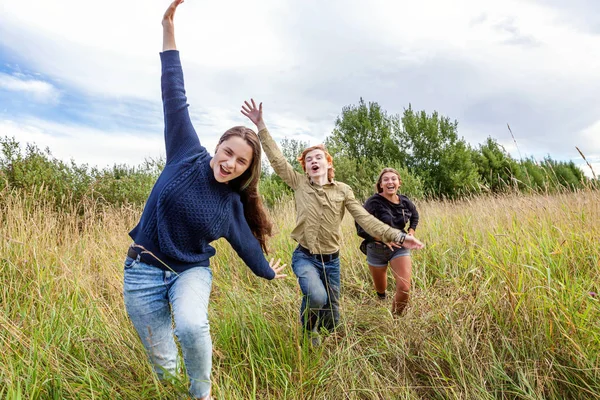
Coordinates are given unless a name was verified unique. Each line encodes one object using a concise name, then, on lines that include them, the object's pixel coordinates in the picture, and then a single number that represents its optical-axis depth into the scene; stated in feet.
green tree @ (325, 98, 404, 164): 88.28
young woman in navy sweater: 6.19
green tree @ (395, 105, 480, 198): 85.10
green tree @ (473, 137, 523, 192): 94.27
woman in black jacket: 11.55
